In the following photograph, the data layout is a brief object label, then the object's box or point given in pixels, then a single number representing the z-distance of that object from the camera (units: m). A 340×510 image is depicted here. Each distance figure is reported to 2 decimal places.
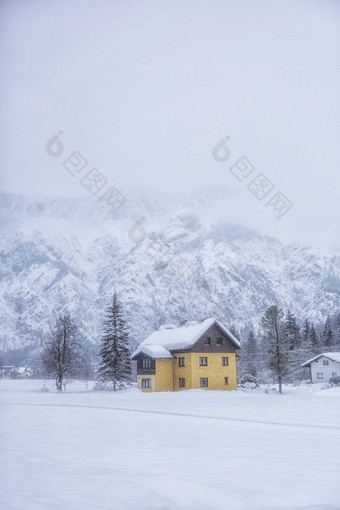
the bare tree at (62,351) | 62.75
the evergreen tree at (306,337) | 102.54
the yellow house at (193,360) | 57.38
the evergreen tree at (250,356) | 96.03
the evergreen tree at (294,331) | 97.12
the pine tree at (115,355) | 59.81
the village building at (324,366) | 83.12
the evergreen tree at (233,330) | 93.18
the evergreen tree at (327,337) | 106.83
